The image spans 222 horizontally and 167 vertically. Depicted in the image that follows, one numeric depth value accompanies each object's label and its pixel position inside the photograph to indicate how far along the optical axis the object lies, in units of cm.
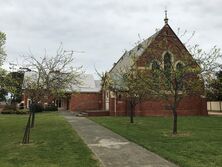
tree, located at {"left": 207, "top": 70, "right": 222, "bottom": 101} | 1106
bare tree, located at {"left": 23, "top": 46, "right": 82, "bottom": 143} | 930
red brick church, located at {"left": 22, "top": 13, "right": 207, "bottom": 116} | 1206
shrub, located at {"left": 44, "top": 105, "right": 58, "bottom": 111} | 2864
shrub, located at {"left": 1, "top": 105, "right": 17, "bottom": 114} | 2520
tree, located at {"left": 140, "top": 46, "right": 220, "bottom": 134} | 1026
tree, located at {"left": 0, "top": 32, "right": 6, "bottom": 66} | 1357
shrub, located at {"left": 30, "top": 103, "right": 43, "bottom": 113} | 923
